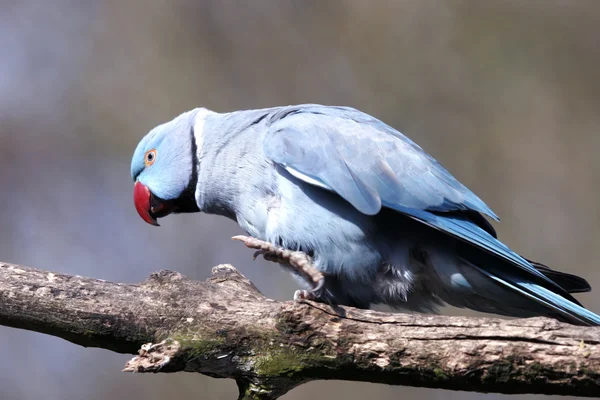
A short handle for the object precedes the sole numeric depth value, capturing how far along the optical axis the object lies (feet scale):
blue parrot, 18.07
